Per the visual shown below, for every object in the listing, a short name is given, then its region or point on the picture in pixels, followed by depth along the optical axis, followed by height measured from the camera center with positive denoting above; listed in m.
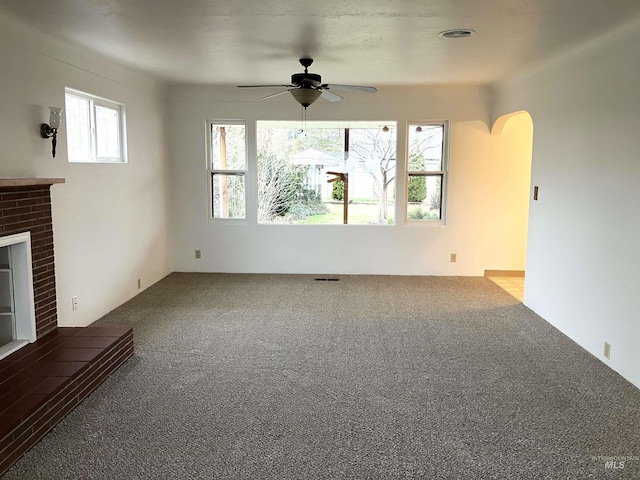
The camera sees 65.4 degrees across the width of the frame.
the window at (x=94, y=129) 4.46 +0.54
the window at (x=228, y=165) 6.87 +0.28
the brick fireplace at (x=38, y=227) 3.36 -0.30
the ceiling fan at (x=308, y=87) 4.52 +0.90
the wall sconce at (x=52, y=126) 3.85 +0.45
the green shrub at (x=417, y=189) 6.86 -0.04
